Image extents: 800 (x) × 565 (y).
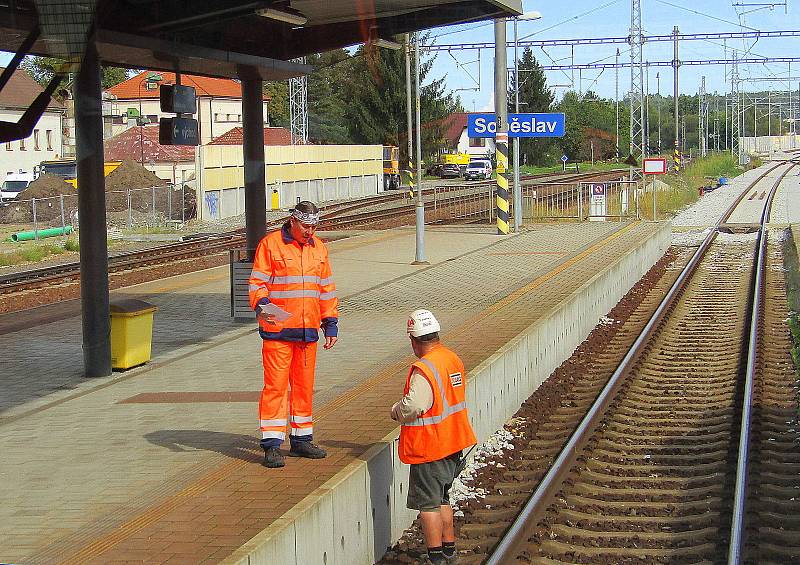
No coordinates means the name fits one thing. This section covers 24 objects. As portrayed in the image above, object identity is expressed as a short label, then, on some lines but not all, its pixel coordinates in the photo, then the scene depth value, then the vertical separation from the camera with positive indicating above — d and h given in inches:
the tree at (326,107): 3720.5 +255.4
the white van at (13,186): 1881.2 +12.1
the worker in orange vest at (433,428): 265.0 -55.2
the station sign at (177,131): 532.7 +26.0
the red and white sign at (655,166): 1339.8 +12.5
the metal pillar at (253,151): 626.2 +19.1
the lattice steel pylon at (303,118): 2162.9 +133.4
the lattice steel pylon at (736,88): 3368.6 +261.0
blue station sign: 1315.2 +60.2
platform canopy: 433.7 +68.2
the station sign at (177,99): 534.0 +40.5
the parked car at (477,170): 3046.3 +29.3
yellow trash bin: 484.4 -57.8
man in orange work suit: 297.3 -32.1
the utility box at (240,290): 618.5 -52.8
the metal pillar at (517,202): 1293.1 -23.3
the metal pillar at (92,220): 464.1 -11.4
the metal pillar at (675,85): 2122.3 +188.3
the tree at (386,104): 2677.2 +183.4
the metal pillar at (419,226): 943.0 -34.0
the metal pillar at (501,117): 1174.3 +63.2
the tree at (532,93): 3425.2 +250.6
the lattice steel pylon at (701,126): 4055.6 +182.8
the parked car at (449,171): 3206.2 +30.6
